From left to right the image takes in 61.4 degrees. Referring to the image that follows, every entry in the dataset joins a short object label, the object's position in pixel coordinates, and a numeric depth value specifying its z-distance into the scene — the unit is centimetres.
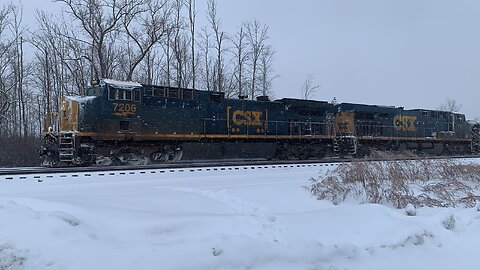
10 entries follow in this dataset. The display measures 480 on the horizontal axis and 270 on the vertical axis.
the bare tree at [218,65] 3377
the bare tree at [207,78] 3556
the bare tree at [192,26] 2969
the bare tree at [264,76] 3871
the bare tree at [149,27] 2522
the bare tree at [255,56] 3781
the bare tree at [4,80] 2575
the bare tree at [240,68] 3656
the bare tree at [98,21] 2355
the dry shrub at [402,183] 745
